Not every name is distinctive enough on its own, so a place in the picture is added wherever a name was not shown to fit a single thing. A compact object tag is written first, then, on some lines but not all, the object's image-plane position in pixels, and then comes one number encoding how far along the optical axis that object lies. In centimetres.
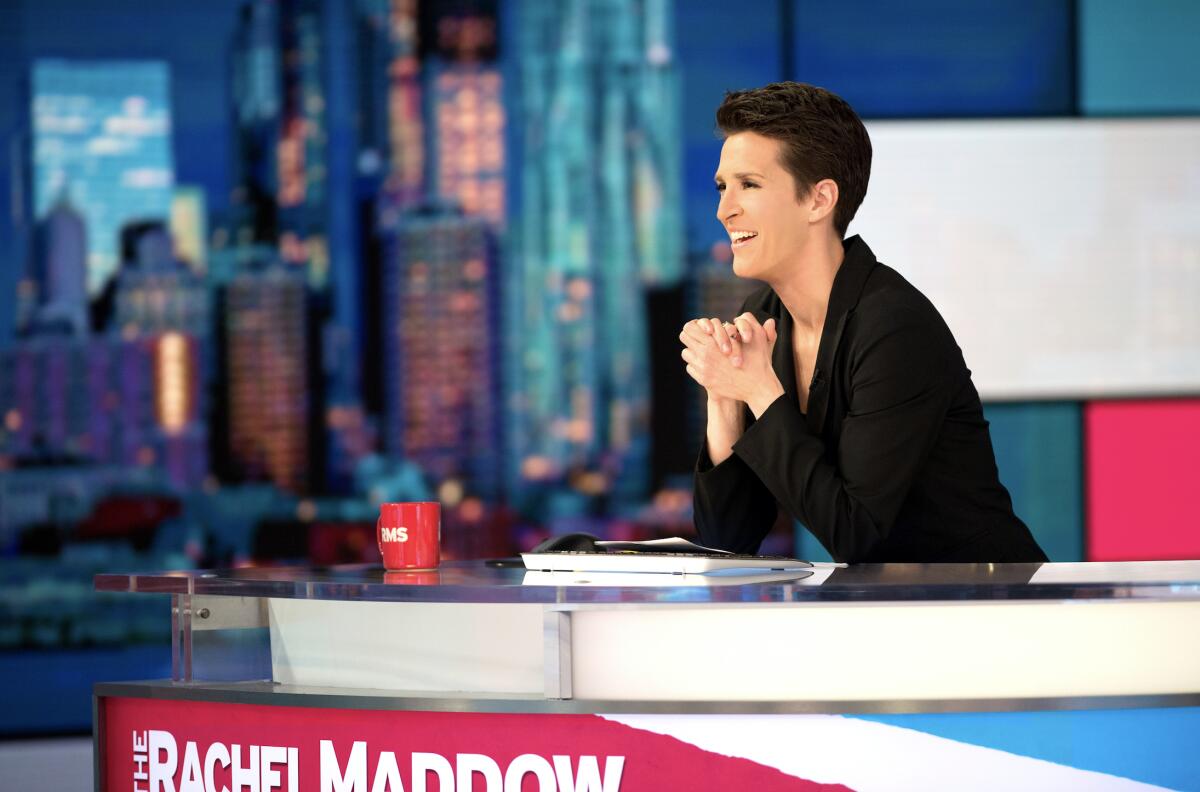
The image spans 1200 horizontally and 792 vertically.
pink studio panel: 903
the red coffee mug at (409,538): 553
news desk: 507
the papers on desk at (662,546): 534
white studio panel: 894
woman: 545
